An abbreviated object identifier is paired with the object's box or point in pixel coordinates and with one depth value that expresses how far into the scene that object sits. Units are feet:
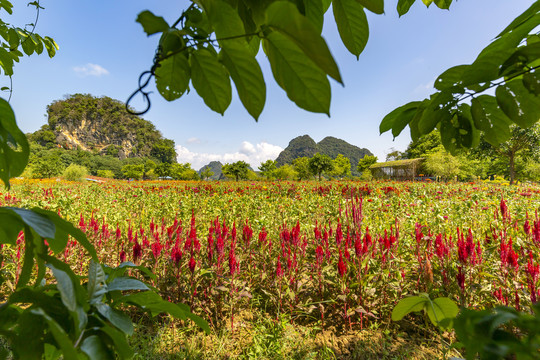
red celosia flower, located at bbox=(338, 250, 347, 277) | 5.95
